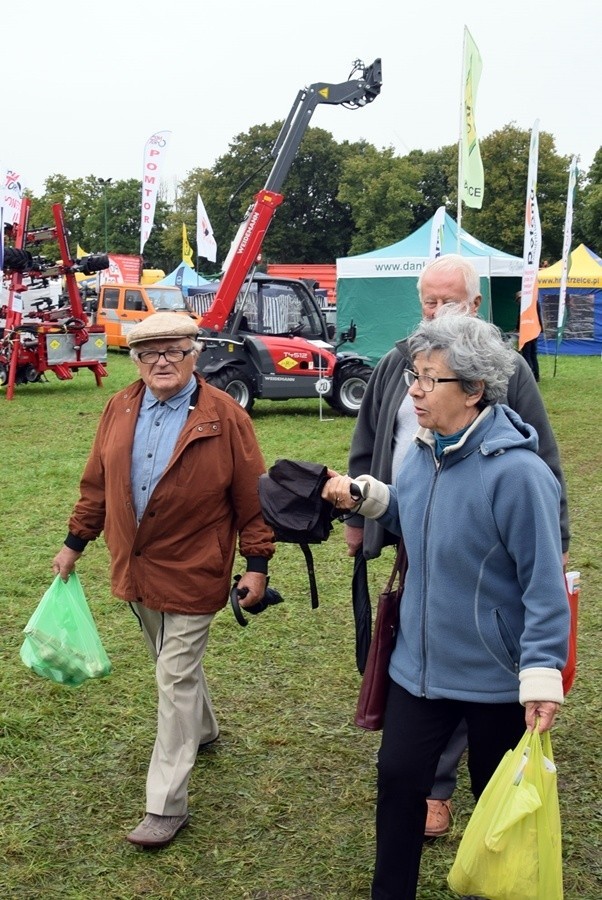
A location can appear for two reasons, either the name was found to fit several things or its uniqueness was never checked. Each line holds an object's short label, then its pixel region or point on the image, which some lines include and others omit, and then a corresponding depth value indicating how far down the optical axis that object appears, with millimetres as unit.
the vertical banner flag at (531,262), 12922
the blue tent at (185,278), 31656
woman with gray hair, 2248
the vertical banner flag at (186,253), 33725
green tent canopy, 16953
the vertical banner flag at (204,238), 26359
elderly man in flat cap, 3174
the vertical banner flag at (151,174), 22719
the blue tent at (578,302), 25547
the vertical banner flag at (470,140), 10516
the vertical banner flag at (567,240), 18297
